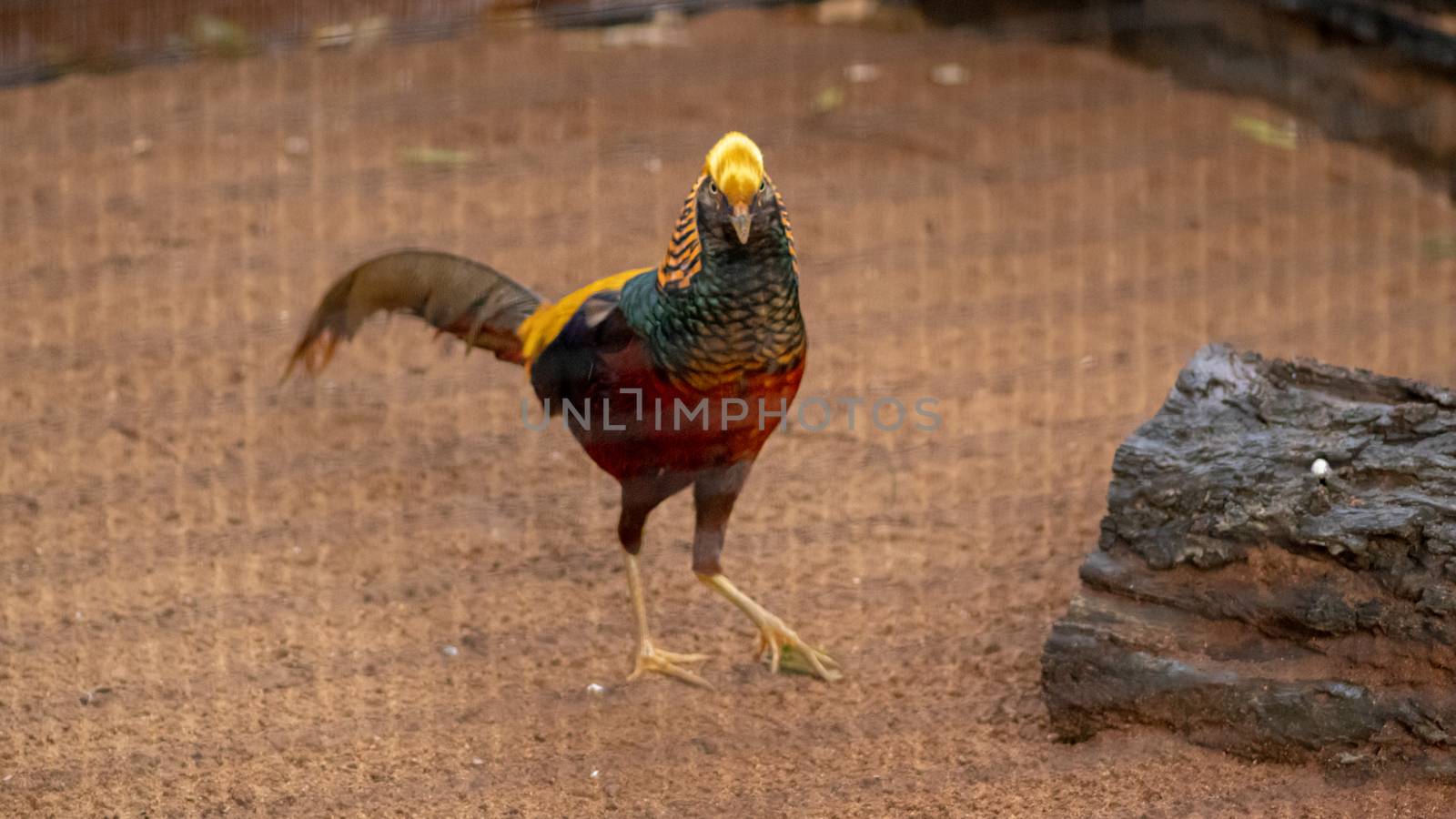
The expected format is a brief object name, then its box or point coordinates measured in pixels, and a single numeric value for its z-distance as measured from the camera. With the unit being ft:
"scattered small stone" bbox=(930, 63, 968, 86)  39.04
